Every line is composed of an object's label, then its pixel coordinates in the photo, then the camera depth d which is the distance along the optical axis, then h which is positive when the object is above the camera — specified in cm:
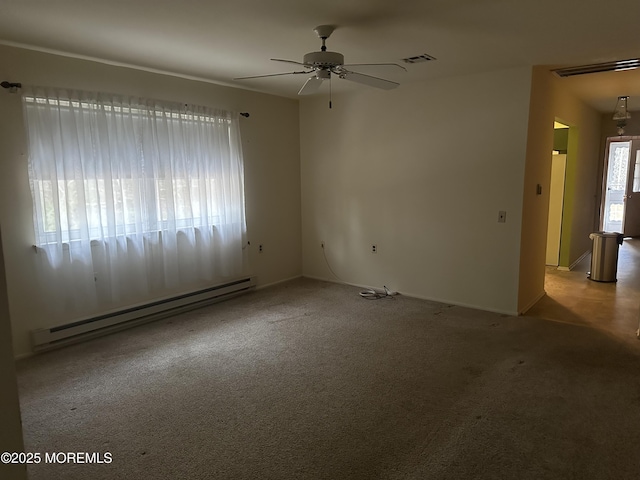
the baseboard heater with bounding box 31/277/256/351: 364 -127
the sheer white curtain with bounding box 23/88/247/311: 357 -11
